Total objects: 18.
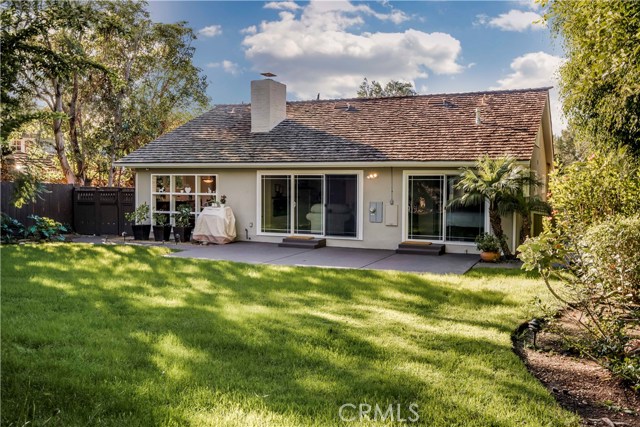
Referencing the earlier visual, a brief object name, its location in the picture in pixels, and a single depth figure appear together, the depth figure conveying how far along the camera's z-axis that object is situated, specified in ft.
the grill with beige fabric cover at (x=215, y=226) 51.72
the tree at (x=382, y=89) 149.69
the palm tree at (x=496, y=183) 39.60
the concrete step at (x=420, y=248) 45.03
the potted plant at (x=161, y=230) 54.70
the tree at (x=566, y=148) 131.95
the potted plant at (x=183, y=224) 54.08
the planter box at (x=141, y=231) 55.47
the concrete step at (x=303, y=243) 49.29
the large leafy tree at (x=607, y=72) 17.65
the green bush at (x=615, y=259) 17.07
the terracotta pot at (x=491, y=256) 41.37
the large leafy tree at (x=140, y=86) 89.97
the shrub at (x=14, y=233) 50.01
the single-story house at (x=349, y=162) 46.60
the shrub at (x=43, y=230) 53.67
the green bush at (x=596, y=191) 23.48
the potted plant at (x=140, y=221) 55.57
